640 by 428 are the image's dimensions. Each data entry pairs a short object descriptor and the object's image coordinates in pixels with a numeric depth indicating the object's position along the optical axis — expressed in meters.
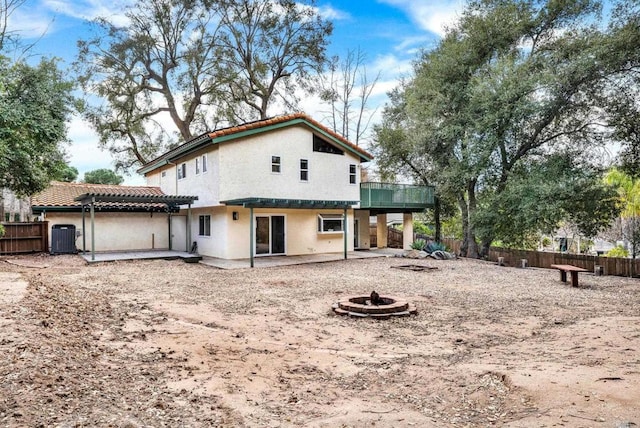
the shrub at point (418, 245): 21.26
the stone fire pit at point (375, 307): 7.59
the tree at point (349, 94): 28.41
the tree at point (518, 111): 15.59
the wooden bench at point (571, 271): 11.47
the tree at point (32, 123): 12.32
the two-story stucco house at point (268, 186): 15.41
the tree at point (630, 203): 17.44
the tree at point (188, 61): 24.77
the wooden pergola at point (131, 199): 15.00
